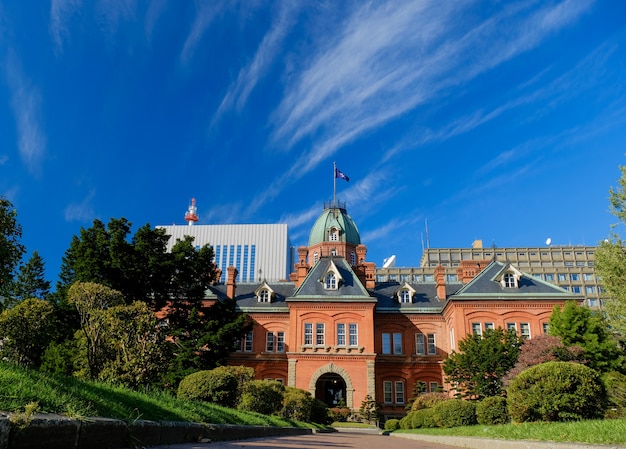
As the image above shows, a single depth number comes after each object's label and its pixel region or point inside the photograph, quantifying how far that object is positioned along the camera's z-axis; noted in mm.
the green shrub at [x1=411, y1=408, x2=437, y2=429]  20995
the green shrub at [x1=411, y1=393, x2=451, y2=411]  30141
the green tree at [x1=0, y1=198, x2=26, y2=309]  21047
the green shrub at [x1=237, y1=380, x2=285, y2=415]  20792
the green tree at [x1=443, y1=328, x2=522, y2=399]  28375
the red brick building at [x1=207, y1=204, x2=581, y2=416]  38594
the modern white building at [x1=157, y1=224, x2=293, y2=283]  118938
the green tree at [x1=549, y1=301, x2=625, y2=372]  27344
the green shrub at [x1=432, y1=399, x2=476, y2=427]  18359
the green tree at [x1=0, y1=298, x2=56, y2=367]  20812
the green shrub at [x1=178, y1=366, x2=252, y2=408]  17297
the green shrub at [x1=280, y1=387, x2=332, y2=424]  26234
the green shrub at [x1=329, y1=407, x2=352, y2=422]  35791
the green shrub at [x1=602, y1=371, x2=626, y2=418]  14180
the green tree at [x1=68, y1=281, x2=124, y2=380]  19953
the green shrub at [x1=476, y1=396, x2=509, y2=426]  15820
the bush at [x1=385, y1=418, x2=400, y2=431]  33312
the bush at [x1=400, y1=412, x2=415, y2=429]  26650
